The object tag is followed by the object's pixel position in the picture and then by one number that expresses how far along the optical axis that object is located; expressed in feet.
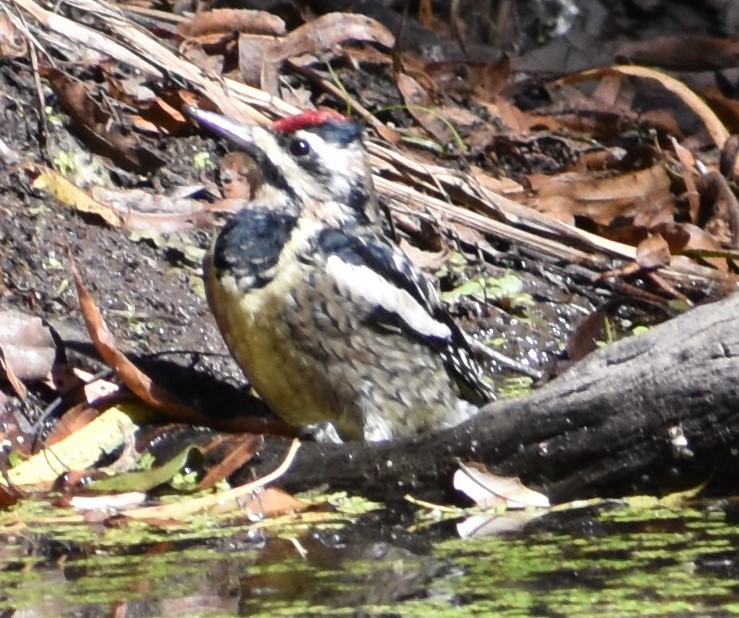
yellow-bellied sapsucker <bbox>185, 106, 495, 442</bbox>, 29.22
